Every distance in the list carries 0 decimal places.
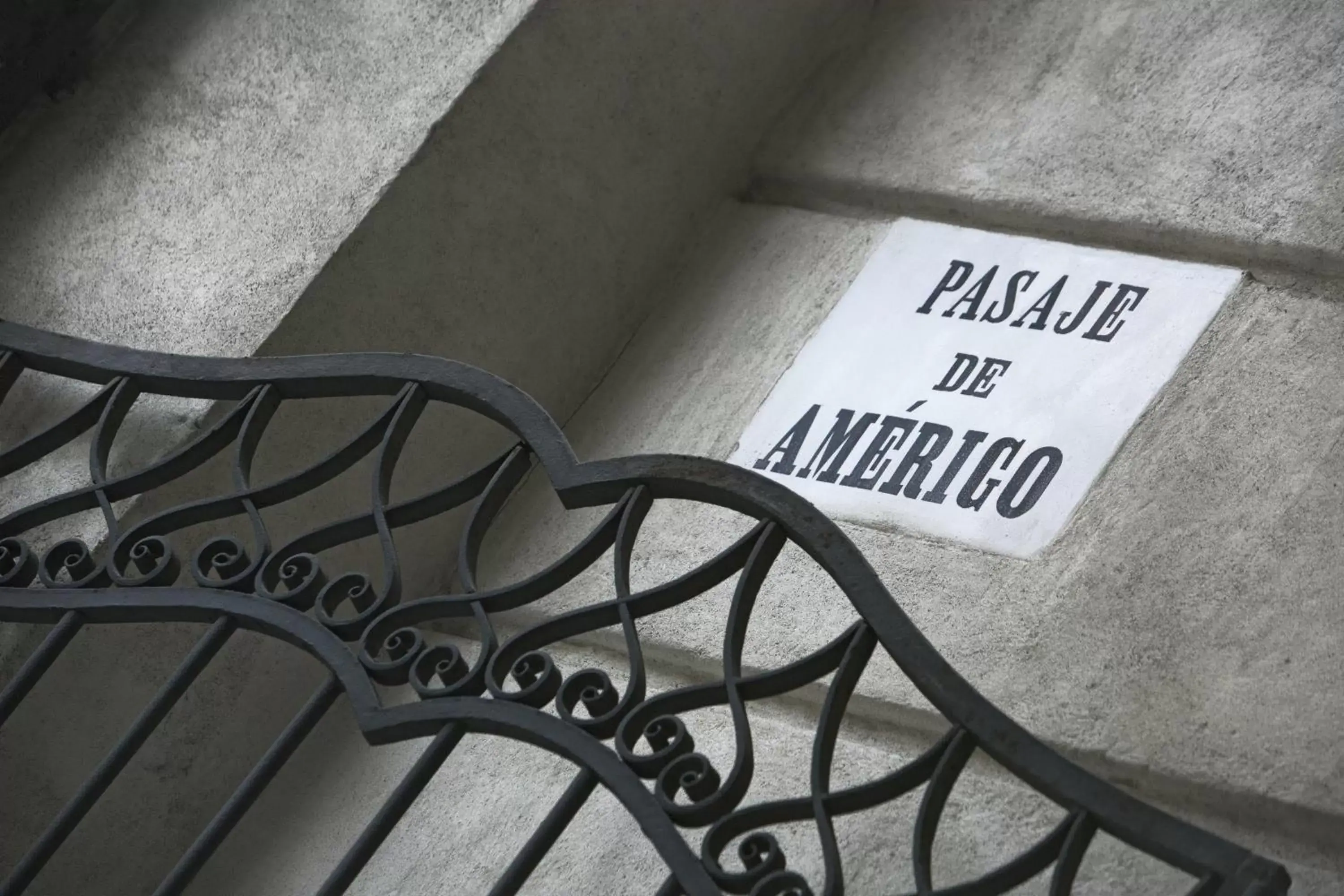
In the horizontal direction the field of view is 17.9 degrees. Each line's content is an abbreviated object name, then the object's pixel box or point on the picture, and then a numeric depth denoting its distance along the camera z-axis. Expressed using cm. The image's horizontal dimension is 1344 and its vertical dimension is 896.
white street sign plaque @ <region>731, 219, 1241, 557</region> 496
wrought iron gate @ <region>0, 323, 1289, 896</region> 435
